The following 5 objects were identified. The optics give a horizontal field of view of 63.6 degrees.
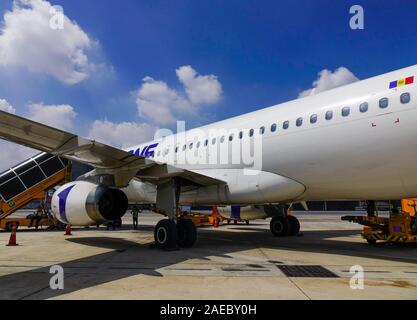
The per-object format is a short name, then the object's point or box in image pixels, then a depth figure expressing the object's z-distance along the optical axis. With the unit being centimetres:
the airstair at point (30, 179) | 1764
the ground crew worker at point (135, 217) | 1927
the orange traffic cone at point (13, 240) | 1157
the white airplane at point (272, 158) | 744
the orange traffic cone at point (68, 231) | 1527
